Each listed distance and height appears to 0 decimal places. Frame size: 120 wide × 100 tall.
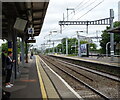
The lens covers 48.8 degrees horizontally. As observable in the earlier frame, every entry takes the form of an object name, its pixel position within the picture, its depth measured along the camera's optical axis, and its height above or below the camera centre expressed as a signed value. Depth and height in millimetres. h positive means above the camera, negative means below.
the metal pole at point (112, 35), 15209 +1780
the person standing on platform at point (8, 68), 5466 -718
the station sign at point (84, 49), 25847 +327
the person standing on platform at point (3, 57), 6165 -298
